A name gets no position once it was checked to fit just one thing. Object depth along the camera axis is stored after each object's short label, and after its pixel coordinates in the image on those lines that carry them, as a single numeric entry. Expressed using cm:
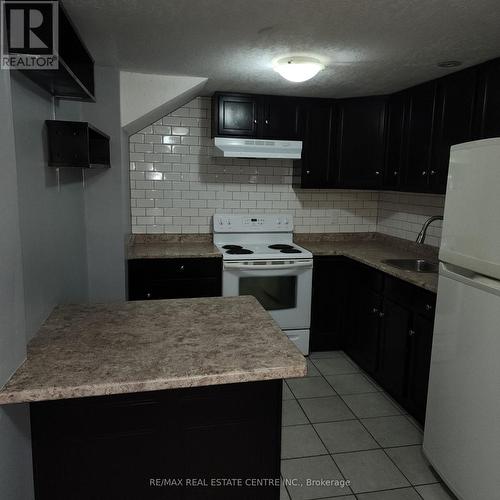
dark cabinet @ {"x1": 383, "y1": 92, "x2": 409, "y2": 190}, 338
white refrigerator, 172
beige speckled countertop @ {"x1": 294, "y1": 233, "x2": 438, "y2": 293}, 274
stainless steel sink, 328
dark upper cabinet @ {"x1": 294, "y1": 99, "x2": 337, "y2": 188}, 366
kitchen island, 135
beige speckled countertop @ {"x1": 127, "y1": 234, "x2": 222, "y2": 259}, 331
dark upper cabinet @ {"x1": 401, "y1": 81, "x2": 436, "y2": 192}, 304
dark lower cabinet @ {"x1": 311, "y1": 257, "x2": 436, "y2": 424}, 262
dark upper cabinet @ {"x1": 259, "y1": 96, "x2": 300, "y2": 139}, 356
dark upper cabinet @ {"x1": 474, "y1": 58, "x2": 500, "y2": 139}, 243
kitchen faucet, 304
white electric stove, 340
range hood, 343
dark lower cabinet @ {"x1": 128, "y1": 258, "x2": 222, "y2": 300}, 329
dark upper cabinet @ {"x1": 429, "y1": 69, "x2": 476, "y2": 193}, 265
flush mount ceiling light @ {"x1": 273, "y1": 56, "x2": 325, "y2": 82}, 247
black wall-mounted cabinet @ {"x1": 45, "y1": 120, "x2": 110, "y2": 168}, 184
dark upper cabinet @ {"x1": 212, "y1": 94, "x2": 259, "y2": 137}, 349
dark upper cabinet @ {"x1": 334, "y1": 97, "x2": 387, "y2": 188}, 364
